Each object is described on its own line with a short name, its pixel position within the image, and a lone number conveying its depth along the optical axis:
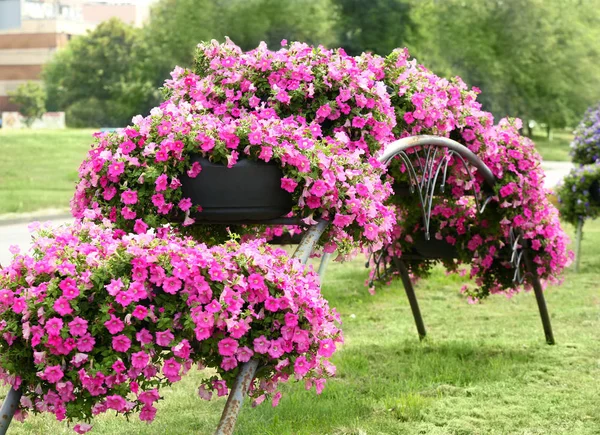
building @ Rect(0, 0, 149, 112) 101.81
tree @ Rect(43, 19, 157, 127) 62.59
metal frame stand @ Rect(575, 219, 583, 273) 11.80
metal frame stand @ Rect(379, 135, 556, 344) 5.03
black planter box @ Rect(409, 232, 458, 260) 7.11
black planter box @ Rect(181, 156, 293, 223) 3.87
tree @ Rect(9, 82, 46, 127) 80.03
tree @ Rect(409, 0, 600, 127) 45.31
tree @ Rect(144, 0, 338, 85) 43.31
